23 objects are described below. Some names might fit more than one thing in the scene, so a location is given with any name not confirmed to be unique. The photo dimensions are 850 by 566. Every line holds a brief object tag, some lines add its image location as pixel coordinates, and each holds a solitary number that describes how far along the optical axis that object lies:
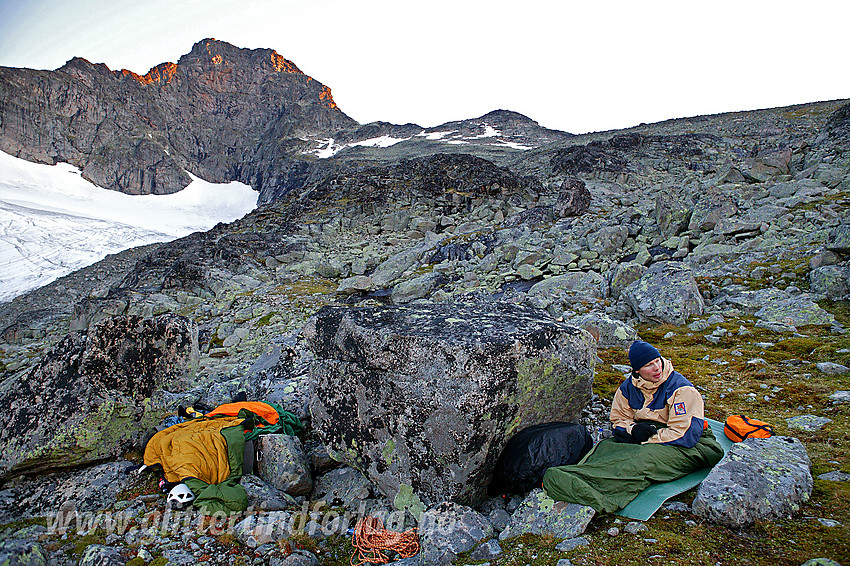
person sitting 3.65
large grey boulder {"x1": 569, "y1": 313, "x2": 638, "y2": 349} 9.02
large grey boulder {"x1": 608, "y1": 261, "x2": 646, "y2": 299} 11.94
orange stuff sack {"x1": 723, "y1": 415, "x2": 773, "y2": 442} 4.28
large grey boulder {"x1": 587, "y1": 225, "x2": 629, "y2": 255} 16.47
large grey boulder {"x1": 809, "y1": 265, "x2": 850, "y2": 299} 8.77
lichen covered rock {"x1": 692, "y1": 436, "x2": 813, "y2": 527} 3.13
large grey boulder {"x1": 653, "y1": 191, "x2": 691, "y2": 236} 15.52
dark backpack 4.26
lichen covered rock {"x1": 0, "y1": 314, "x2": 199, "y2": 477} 5.46
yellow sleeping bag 4.92
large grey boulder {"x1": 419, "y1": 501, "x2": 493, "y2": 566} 3.51
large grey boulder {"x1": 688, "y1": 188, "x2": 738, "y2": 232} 14.69
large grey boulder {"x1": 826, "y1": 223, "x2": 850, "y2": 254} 9.58
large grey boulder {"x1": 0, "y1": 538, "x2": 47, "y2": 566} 3.37
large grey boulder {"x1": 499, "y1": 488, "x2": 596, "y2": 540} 3.37
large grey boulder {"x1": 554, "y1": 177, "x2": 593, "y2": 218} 23.28
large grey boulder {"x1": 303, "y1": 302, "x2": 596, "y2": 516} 4.30
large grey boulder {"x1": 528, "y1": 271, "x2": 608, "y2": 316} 12.52
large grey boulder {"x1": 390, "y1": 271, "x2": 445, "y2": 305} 17.75
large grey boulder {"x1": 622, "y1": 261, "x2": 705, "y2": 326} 9.66
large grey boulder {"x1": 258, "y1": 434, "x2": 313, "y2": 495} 5.12
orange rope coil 3.87
